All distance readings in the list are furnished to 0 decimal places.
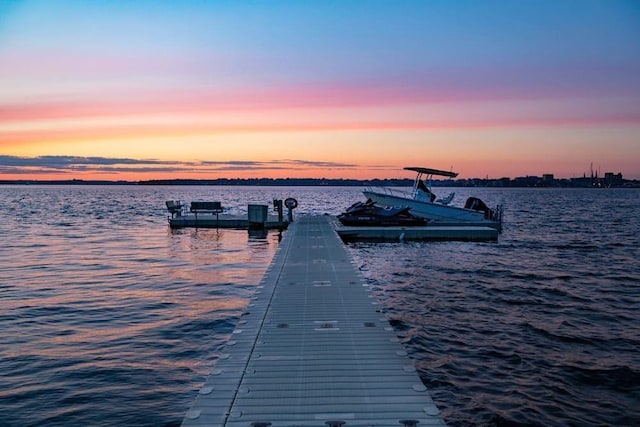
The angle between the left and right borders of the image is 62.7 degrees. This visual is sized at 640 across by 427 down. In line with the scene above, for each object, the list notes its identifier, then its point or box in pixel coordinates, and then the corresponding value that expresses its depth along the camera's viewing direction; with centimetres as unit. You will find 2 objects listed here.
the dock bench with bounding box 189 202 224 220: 3362
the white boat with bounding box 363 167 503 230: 3494
